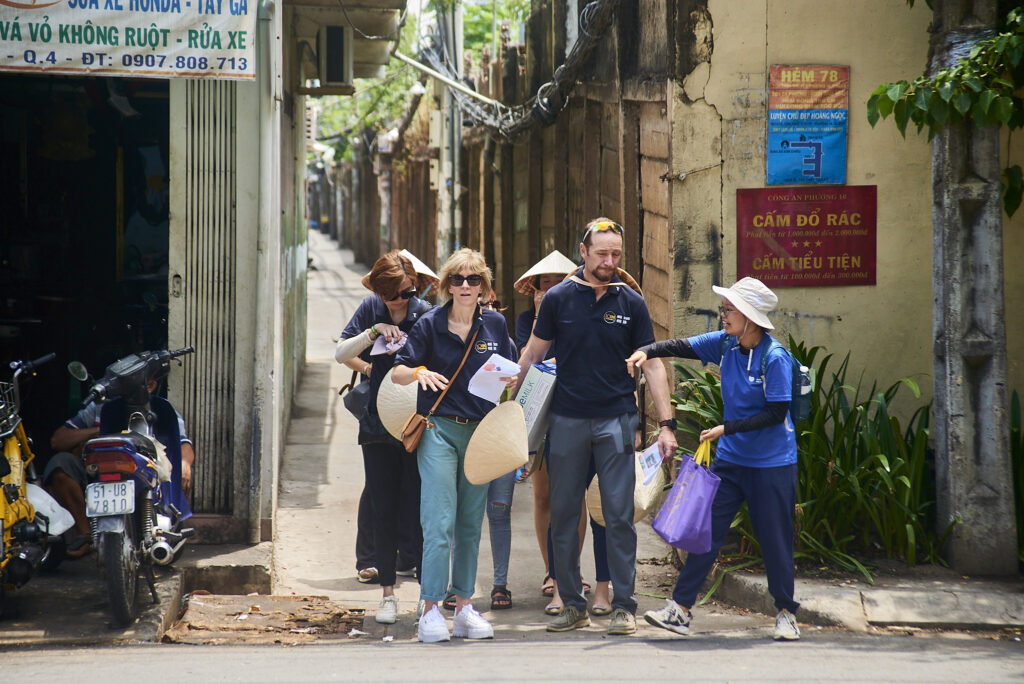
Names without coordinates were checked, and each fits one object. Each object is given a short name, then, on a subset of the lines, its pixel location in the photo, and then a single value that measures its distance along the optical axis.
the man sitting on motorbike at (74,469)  11.95
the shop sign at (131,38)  11.99
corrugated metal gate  12.72
